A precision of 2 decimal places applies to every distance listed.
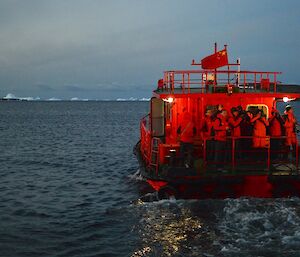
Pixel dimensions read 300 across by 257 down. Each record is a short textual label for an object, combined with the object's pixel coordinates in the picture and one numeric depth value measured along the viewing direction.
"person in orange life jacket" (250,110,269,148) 14.37
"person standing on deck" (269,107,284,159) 14.57
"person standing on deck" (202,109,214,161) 14.19
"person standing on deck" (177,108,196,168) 14.48
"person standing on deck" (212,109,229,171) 14.05
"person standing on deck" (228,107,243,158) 14.29
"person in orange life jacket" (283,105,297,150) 14.66
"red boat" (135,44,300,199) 13.49
